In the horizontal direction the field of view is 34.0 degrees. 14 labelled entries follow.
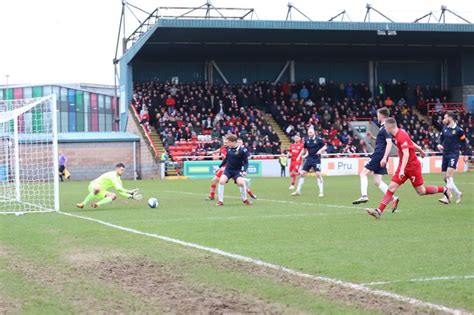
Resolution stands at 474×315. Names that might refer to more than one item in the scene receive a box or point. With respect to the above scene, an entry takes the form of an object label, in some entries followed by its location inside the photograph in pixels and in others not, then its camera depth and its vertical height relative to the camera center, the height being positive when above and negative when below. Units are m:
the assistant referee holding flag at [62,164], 44.00 -0.55
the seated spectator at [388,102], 55.38 +3.39
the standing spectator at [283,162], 44.47 -0.63
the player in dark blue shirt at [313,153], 23.47 -0.07
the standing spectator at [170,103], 49.53 +3.21
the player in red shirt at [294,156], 27.15 -0.20
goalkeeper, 17.84 -0.78
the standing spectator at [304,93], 54.38 +4.05
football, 18.09 -1.17
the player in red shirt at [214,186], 20.98 -0.91
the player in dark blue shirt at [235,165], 18.84 -0.32
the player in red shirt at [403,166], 13.43 -0.31
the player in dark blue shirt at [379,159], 15.97 -0.20
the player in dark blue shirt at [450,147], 17.95 +0.03
